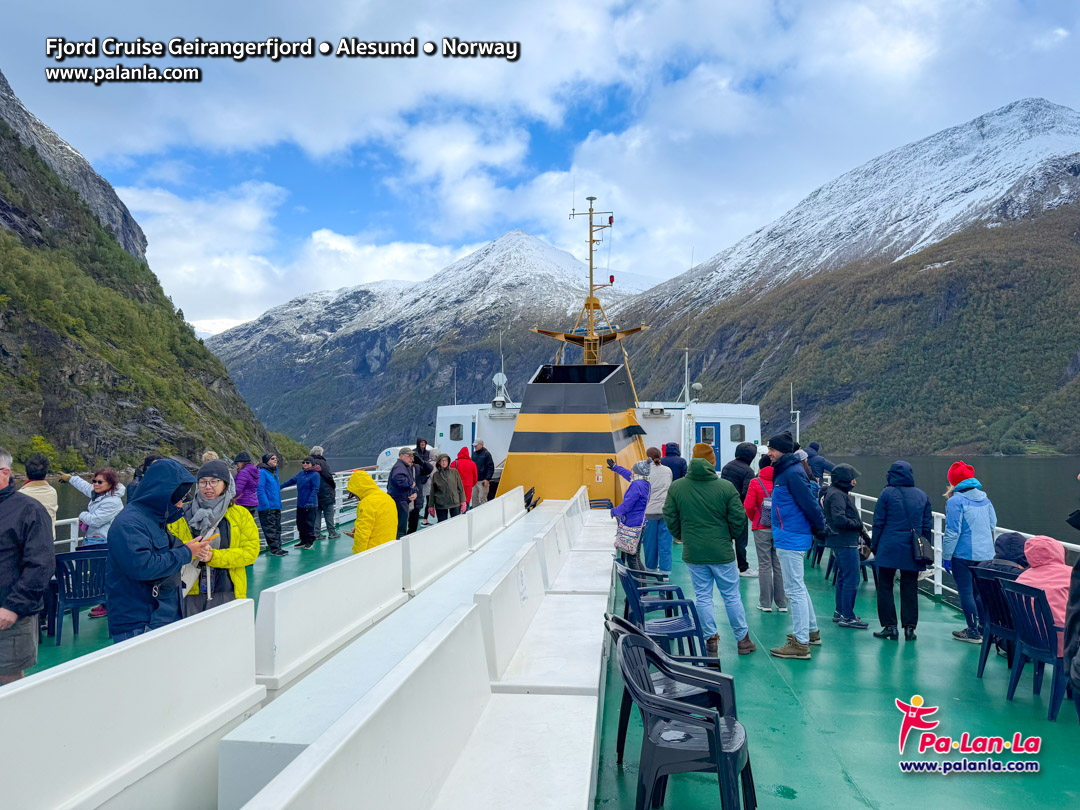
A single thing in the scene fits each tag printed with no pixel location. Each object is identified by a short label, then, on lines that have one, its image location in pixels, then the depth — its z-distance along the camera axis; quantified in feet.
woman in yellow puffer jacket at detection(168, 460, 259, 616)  14.17
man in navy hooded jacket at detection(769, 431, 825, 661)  18.49
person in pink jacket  15.62
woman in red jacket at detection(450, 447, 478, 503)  36.88
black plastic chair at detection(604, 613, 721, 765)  11.21
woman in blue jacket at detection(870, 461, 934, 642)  19.93
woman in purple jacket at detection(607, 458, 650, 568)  22.93
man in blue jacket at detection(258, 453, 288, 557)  33.86
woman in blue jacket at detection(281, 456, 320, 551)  36.65
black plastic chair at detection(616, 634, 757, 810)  9.87
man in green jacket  17.79
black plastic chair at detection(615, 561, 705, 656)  15.78
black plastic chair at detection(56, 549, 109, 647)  20.15
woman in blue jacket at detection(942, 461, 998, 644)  20.18
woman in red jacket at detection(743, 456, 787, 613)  23.41
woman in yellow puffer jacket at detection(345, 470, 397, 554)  20.11
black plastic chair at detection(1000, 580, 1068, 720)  14.88
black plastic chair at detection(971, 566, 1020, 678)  16.43
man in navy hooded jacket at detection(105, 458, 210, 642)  11.88
